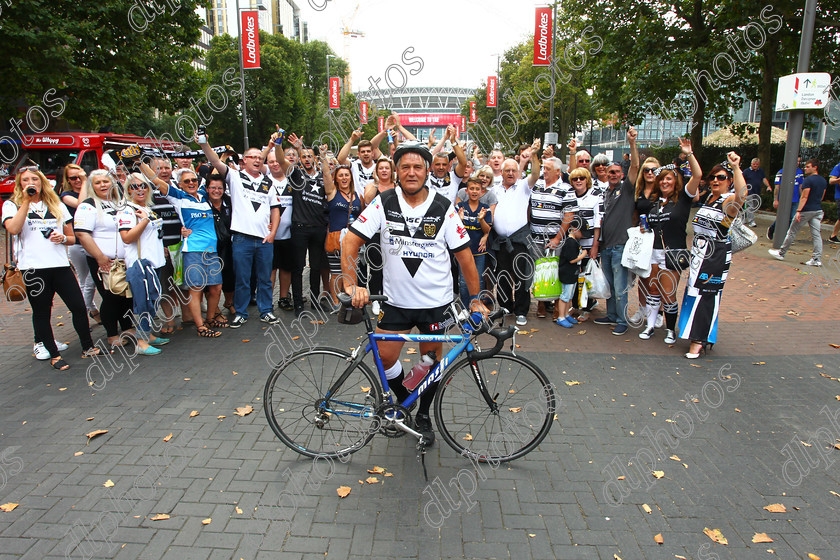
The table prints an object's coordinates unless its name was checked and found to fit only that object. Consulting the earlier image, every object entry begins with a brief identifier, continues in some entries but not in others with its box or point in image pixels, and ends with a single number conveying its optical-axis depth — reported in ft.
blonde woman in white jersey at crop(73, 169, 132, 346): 18.84
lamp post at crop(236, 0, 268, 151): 62.95
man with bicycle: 11.89
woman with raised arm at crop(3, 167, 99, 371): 18.15
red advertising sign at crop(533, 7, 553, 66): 66.80
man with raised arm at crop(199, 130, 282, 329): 22.80
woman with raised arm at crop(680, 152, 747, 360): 18.65
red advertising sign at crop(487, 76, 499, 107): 127.53
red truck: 69.92
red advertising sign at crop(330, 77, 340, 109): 117.80
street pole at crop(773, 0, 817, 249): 39.83
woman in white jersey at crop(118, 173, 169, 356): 19.30
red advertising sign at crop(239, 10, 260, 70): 67.56
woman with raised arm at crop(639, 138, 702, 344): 20.74
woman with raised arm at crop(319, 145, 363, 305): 24.50
